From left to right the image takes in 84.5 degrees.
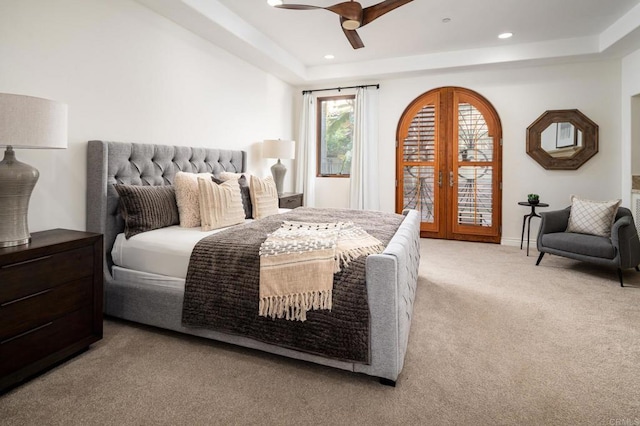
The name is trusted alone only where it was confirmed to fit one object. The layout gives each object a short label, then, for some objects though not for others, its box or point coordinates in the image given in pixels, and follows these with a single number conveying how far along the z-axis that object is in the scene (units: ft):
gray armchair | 10.62
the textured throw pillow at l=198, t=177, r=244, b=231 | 8.59
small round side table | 14.76
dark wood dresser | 5.40
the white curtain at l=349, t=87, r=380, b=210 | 18.07
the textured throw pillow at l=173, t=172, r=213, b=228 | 8.81
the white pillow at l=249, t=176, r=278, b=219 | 10.73
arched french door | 16.66
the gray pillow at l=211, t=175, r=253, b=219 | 10.63
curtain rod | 17.92
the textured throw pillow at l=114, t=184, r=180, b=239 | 8.13
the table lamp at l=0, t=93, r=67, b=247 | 5.40
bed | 5.50
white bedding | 7.20
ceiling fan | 8.41
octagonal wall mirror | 15.26
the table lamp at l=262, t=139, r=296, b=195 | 15.46
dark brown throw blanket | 5.63
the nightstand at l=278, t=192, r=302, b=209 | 14.89
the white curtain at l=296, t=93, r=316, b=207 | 19.07
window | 19.07
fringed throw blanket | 5.81
